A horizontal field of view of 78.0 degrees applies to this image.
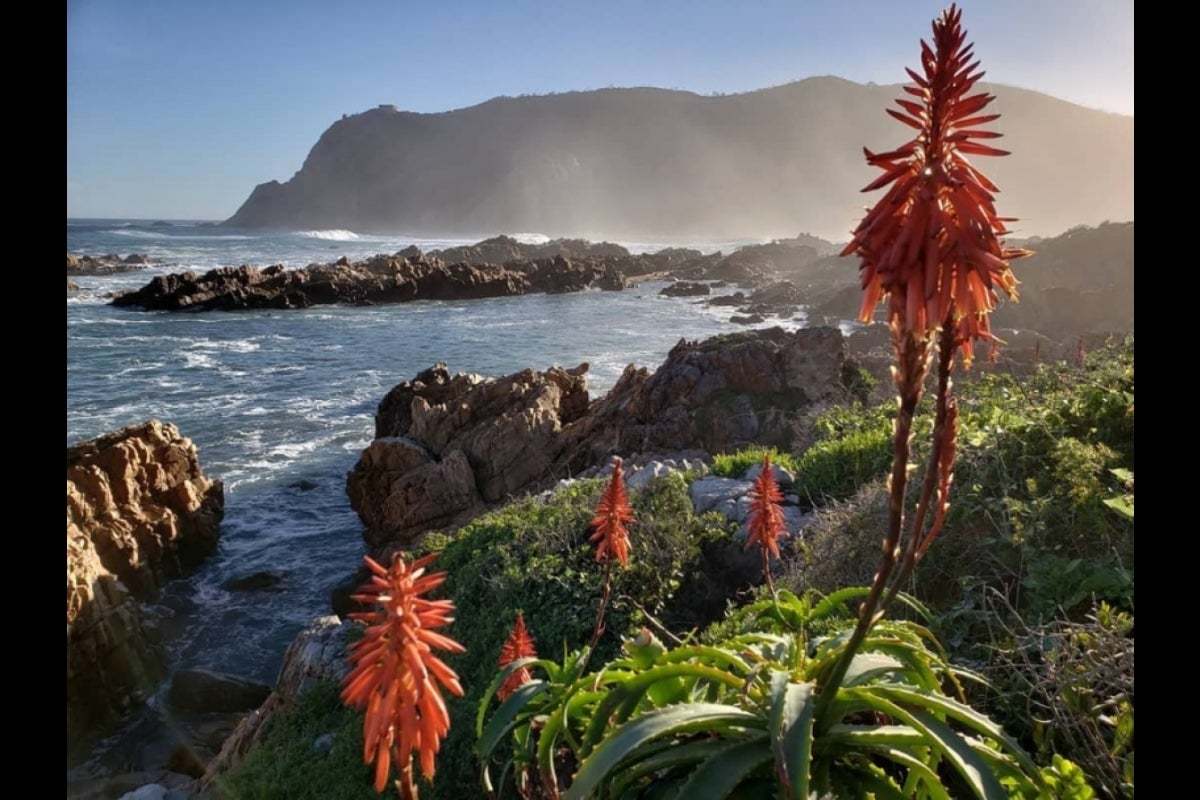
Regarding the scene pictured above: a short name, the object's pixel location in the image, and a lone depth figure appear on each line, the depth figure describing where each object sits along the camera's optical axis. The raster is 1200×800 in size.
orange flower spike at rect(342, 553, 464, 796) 1.12
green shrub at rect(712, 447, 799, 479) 7.32
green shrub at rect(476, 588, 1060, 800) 1.52
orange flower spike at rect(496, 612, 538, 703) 2.39
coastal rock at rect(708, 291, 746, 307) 40.16
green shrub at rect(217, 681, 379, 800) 4.82
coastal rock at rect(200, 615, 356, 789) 6.20
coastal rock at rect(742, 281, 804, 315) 36.06
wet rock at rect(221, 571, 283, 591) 12.30
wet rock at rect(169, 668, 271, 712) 9.31
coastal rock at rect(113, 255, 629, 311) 37.72
